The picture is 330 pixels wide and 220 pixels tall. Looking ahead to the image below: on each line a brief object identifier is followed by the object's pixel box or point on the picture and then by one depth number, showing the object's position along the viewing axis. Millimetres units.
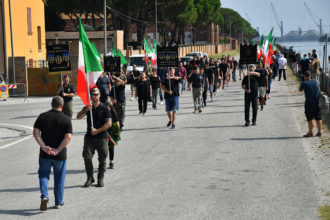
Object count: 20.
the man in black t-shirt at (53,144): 8531
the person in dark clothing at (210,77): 25350
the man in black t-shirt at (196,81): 20844
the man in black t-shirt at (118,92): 17531
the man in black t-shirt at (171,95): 17812
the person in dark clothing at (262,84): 22078
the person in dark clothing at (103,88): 17906
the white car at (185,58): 50981
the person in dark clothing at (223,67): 32562
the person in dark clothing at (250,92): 17852
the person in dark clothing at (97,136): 10070
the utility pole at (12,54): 33112
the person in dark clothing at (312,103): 15422
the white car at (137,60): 41469
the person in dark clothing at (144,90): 20969
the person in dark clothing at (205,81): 23438
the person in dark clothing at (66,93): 17734
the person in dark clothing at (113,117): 10867
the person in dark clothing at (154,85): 23266
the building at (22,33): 35753
